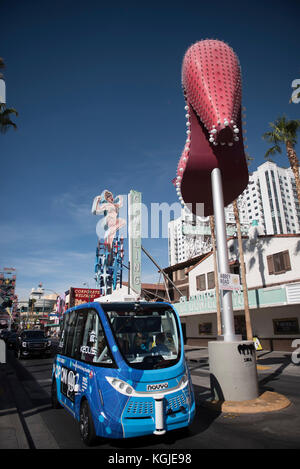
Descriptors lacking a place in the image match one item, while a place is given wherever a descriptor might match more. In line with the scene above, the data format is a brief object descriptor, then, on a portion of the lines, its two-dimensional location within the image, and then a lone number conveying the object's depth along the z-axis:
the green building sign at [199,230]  39.44
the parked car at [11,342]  31.38
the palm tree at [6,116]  15.60
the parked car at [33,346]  20.27
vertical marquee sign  30.61
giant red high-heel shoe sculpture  8.69
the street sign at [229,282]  8.20
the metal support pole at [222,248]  8.29
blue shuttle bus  4.54
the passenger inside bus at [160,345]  5.53
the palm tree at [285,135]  17.52
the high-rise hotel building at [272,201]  124.50
